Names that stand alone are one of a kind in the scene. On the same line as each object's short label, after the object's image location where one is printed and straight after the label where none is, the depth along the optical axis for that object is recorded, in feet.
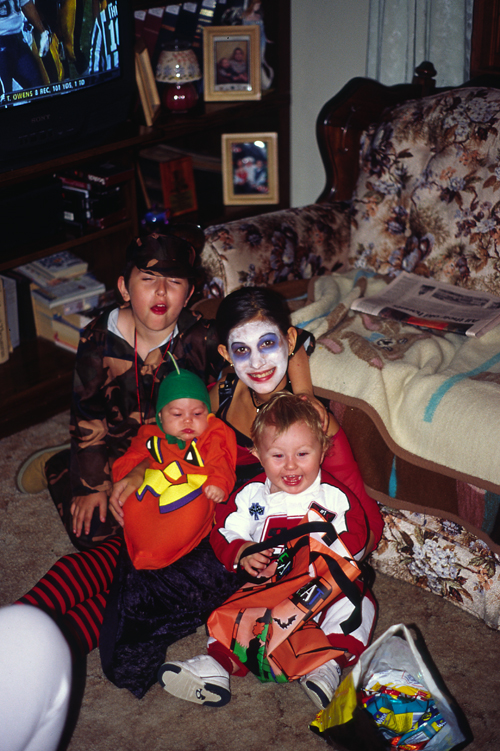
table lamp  9.24
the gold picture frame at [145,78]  8.72
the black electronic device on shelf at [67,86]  7.13
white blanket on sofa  5.29
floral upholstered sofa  5.47
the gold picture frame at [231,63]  9.64
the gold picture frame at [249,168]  10.33
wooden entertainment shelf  8.17
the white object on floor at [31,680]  2.65
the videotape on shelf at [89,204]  8.60
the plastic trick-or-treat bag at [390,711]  4.38
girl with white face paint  5.46
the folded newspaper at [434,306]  6.49
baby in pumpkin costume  5.39
